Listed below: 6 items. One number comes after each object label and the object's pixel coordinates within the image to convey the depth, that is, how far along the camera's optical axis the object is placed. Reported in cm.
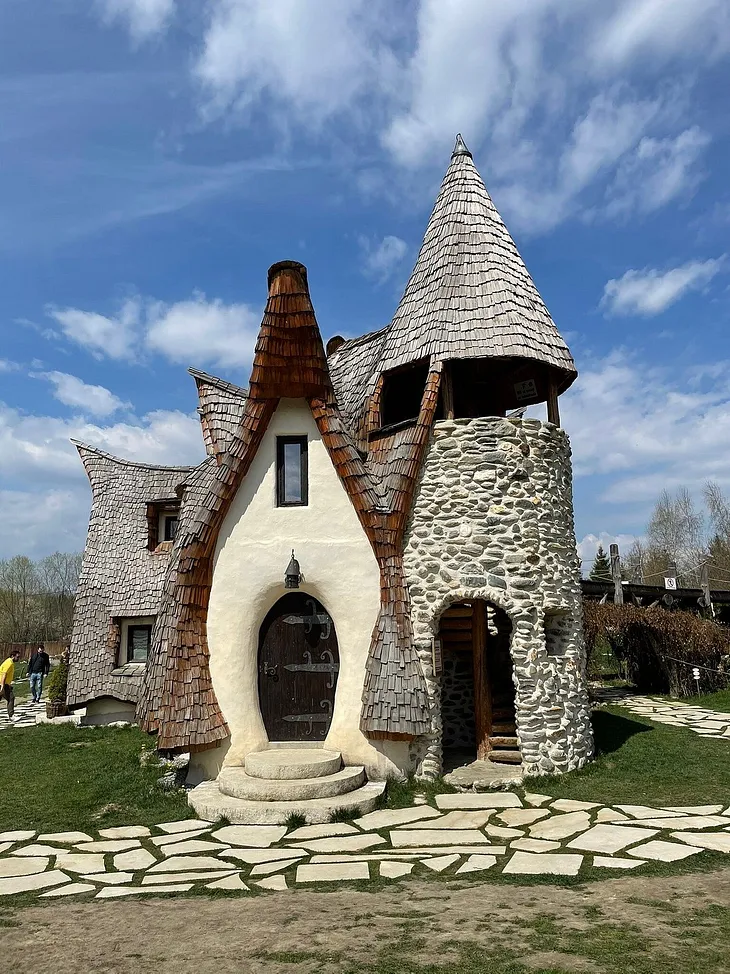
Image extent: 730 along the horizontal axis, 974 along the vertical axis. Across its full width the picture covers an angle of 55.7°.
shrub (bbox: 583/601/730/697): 1747
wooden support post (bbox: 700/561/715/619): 2318
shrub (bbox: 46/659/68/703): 1679
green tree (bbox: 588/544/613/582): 4872
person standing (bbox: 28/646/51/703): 2080
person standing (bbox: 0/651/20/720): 1788
